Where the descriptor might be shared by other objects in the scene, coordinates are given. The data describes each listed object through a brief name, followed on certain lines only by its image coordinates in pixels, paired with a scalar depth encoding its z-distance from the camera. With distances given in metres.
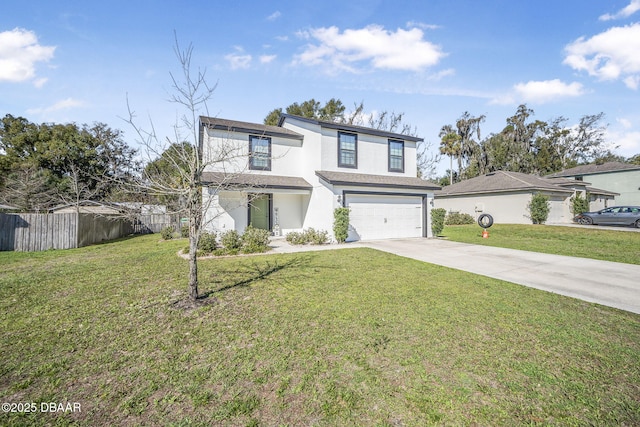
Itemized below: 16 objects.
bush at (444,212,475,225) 22.91
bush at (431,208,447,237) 14.54
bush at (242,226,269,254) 10.27
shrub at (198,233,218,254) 9.94
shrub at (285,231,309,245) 12.15
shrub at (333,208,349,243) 12.18
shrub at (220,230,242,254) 10.34
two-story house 12.96
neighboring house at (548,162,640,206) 28.72
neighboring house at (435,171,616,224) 20.91
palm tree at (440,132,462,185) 35.91
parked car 18.22
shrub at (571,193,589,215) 22.23
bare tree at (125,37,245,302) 4.85
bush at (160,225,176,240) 15.25
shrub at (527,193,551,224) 19.66
